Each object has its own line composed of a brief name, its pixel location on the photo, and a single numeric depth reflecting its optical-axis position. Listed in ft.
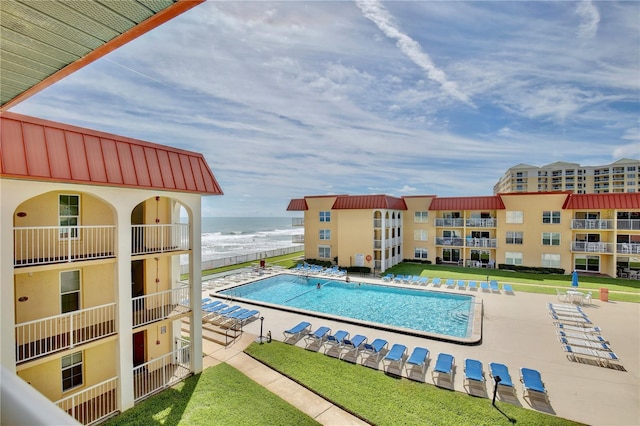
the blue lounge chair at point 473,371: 36.45
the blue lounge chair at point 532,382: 34.54
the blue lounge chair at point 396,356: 41.27
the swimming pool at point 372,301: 60.64
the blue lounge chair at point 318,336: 48.53
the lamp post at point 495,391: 31.97
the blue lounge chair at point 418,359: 40.11
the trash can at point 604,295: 69.62
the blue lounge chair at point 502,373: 35.63
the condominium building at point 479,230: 97.14
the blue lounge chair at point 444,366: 38.09
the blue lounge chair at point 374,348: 43.60
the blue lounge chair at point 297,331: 50.30
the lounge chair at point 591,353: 41.86
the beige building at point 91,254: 25.58
